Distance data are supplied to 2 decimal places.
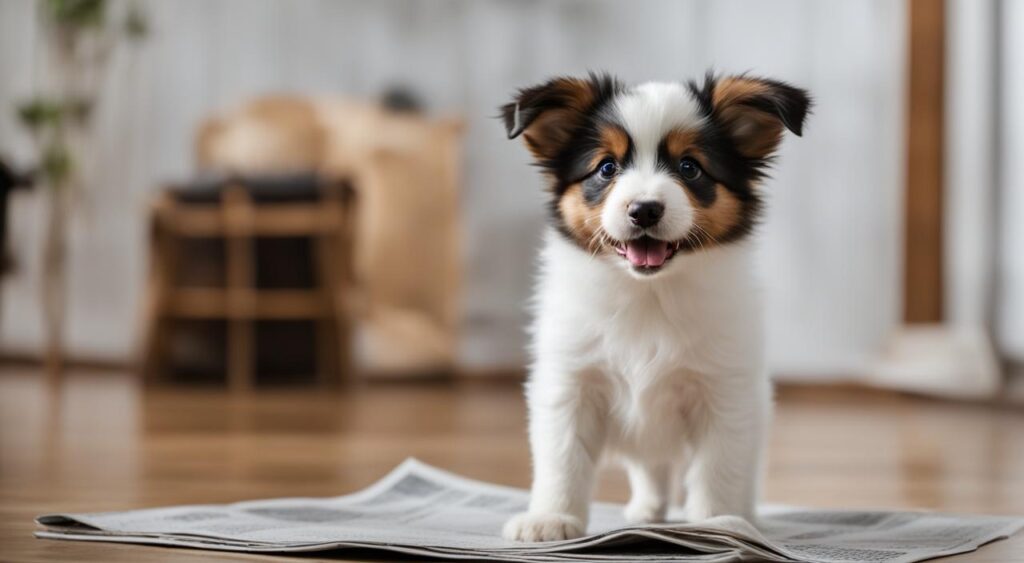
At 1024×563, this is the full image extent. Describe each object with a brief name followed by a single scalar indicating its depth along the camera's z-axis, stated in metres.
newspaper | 1.66
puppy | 1.74
